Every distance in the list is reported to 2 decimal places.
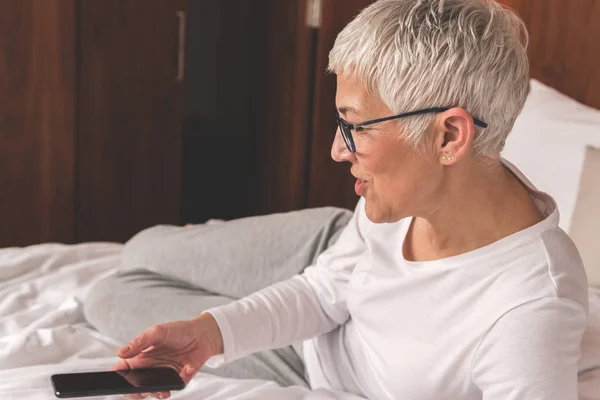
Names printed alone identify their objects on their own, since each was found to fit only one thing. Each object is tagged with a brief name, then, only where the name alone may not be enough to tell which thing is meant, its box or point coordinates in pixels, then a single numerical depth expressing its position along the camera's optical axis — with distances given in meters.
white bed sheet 1.19
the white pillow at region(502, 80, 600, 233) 1.46
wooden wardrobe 2.53
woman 0.94
